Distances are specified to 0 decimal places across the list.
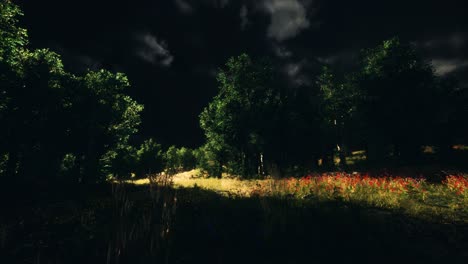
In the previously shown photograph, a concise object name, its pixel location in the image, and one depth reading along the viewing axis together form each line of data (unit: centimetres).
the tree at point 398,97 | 2241
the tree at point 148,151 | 6956
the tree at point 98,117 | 2186
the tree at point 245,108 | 2600
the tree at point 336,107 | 3051
